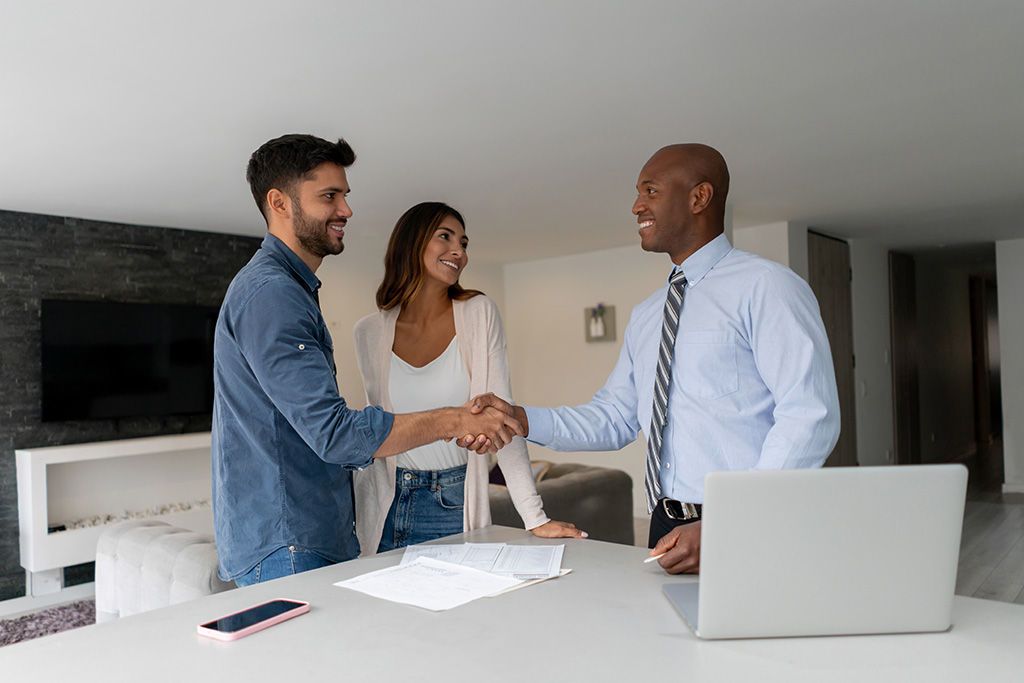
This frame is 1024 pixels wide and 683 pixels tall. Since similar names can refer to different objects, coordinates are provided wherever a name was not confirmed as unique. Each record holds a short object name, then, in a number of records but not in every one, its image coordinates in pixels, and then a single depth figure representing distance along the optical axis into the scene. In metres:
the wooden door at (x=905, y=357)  7.88
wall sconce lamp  7.21
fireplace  4.59
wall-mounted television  4.90
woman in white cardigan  1.78
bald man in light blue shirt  1.33
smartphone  0.98
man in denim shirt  1.39
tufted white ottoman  2.53
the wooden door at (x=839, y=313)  6.48
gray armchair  3.40
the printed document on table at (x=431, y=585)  1.13
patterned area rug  4.04
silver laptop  0.91
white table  0.86
